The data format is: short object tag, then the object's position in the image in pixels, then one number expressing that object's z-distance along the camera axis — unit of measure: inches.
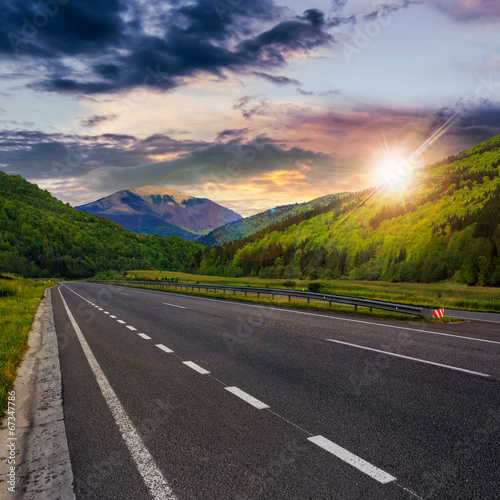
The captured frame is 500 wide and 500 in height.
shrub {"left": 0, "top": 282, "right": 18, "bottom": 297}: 987.6
